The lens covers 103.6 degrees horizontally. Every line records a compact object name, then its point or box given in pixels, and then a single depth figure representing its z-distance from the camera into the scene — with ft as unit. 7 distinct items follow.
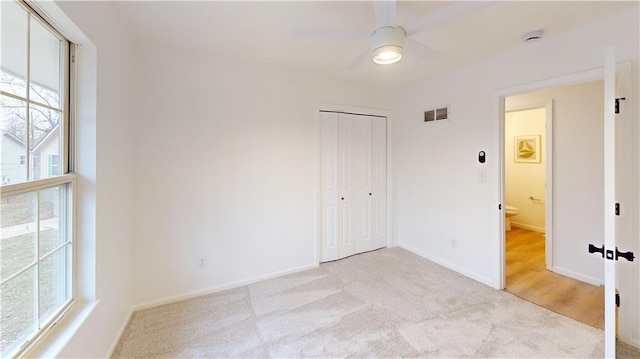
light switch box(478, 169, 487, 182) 9.07
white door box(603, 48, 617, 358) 4.46
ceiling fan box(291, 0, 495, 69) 4.47
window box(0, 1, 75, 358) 3.36
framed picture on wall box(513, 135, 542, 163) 15.26
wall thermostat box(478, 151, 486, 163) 9.08
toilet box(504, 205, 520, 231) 15.55
